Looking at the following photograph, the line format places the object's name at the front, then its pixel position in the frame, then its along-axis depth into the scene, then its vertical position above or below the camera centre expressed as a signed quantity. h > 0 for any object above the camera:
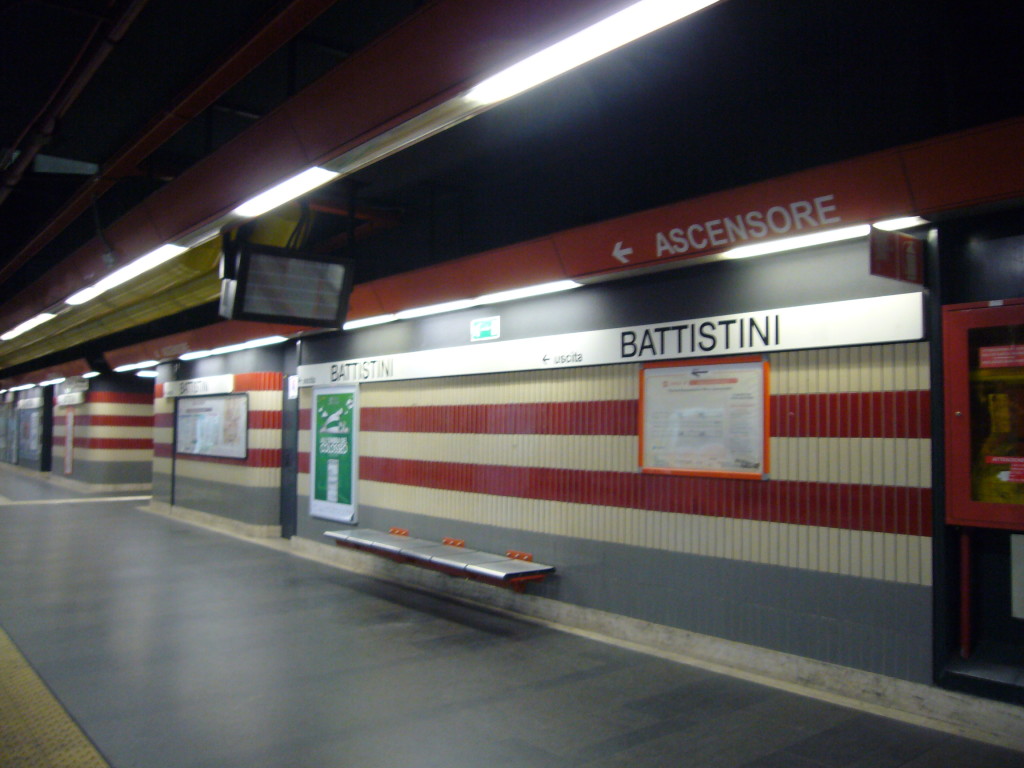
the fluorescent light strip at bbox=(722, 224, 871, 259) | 3.79 +0.96
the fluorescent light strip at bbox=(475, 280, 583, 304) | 5.35 +0.95
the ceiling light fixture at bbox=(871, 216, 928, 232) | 3.60 +0.98
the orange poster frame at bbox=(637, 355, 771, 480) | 4.36 +0.01
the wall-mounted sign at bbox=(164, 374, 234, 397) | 10.50 +0.43
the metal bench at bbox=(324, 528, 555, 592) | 5.39 -1.12
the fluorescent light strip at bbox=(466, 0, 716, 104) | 2.28 +1.27
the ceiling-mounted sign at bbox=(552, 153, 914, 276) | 3.43 +1.08
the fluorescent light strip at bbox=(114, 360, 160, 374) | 13.12 +0.88
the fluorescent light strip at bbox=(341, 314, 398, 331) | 7.11 +0.94
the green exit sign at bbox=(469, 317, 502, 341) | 6.18 +0.75
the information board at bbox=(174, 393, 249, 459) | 10.09 -0.17
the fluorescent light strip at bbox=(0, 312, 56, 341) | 8.96 +1.14
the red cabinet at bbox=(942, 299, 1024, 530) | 3.42 +0.04
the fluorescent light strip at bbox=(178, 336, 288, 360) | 9.30 +0.92
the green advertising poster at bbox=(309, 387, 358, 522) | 8.02 -0.44
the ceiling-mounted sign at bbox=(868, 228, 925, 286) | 3.38 +0.78
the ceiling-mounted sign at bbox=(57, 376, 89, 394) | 15.99 +0.61
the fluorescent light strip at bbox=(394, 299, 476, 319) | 6.19 +0.94
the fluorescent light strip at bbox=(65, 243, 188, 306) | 5.71 +1.22
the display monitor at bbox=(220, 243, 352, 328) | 5.82 +1.04
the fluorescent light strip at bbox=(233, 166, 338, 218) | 4.05 +1.29
